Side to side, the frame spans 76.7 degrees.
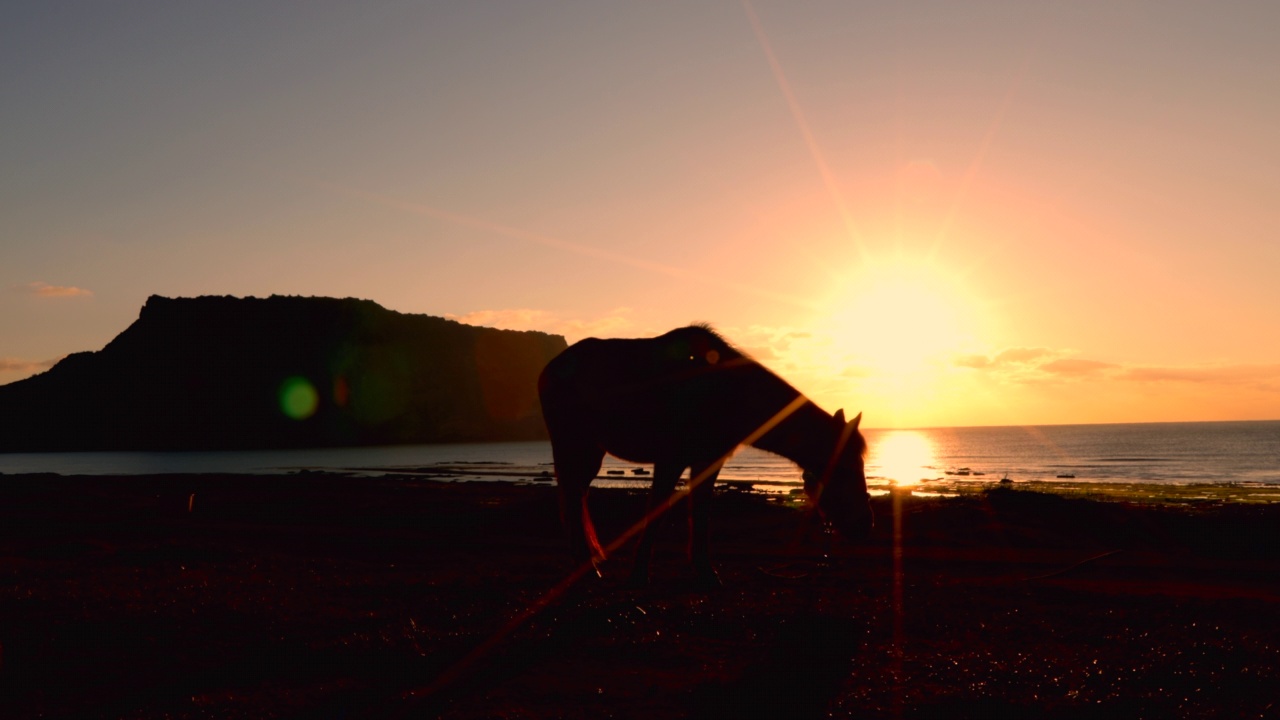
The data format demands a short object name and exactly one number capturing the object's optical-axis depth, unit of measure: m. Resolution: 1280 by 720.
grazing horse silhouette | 9.47
